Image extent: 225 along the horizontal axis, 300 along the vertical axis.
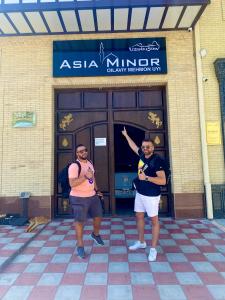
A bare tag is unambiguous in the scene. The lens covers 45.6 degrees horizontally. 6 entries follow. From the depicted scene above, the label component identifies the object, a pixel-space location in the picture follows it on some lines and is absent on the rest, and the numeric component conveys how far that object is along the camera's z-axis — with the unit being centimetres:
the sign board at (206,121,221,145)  666
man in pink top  421
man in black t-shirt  410
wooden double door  707
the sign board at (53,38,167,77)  693
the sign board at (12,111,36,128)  685
